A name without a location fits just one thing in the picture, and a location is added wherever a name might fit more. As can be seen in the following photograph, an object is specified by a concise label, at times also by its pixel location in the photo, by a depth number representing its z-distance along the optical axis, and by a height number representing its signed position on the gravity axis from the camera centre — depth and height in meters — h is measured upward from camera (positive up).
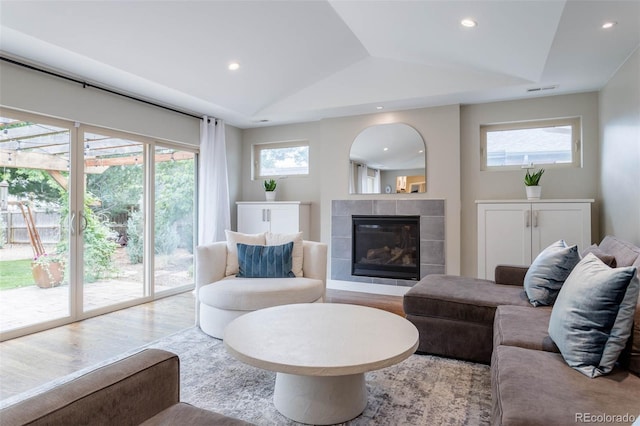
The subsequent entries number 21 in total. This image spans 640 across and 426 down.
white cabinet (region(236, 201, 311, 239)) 5.11 -0.04
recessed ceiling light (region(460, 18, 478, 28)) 2.77 +1.50
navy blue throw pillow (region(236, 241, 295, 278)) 3.40 -0.44
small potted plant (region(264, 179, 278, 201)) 5.44 +0.38
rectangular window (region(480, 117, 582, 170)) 4.17 +0.85
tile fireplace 4.50 -0.34
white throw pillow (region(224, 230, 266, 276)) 3.52 -0.29
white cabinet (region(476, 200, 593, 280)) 3.78 -0.15
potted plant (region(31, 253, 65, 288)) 3.34 -0.52
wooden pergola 3.12 +0.64
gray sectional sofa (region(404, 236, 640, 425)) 1.18 -0.63
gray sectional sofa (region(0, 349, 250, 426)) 0.96 -0.54
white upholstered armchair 2.94 -0.63
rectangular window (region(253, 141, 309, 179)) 5.57 +0.89
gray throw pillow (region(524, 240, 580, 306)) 2.40 -0.41
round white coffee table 1.61 -0.65
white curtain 4.95 +0.43
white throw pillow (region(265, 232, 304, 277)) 3.52 -0.29
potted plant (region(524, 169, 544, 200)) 4.00 +0.31
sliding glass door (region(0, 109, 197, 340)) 3.16 -0.06
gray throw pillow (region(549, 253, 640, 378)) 1.41 -0.43
